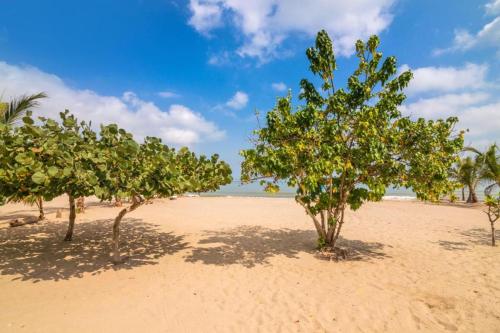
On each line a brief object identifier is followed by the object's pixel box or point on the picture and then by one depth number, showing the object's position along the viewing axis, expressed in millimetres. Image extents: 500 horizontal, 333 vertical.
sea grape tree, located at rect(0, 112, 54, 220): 5434
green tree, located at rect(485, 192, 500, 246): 9944
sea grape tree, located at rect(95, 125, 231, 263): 6164
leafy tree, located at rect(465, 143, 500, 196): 21438
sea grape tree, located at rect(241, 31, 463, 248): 7414
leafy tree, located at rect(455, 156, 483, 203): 25234
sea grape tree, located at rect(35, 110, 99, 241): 5534
